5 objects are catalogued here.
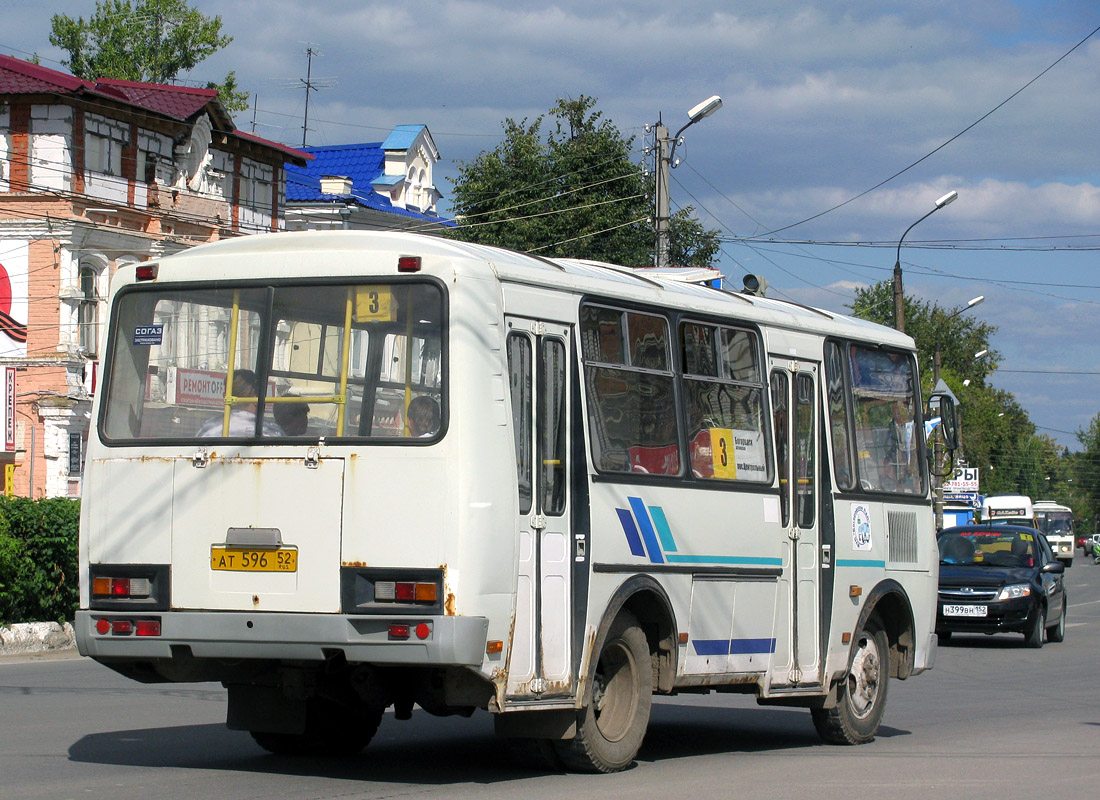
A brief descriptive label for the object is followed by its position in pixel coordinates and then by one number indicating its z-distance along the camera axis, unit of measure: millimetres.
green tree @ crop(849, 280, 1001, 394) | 99938
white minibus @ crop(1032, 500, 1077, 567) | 86975
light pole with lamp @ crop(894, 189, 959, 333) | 36594
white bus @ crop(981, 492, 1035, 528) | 74625
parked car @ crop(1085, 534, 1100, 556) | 99331
